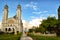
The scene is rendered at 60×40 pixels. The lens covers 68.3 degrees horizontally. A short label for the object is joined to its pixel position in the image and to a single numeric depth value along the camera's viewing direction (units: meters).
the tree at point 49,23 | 19.39
